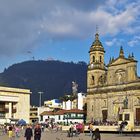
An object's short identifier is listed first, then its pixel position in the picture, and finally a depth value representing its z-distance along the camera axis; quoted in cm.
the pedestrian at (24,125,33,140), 1637
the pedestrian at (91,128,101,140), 1629
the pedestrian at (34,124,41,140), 1599
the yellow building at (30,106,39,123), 7615
